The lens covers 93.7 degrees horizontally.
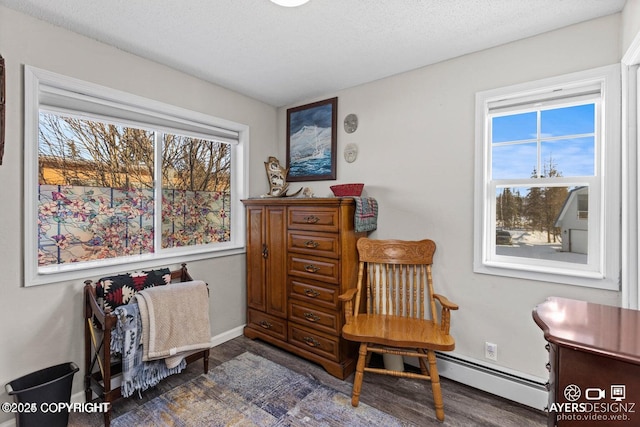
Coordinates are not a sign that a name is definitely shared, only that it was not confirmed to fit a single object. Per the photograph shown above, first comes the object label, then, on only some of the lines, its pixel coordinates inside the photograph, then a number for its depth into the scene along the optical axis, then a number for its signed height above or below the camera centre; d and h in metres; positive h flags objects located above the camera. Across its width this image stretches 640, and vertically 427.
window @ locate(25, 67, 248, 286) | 1.92 +0.25
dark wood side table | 0.88 -0.48
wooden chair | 2.02 -0.69
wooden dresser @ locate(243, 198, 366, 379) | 2.38 -0.53
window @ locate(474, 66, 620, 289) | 1.78 +0.24
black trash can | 1.61 -1.05
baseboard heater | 1.98 -1.17
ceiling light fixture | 1.59 +1.13
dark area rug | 1.87 -1.29
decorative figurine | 3.02 +0.37
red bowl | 2.60 +0.21
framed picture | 2.99 +0.75
